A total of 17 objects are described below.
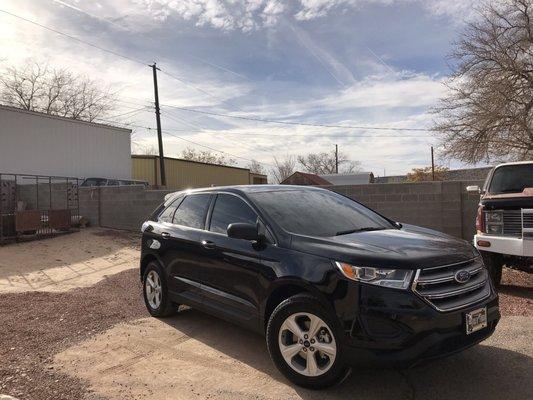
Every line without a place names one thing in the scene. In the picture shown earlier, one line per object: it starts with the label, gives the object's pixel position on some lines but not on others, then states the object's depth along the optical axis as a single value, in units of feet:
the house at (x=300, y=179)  108.90
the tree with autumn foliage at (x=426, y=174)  177.76
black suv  11.75
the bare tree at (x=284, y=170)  267.18
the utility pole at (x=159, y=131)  101.83
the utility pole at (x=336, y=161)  252.05
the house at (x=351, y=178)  155.33
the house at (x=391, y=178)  233.53
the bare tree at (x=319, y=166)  269.85
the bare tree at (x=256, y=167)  265.54
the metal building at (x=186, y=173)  124.88
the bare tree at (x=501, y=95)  69.62
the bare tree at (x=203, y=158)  220.84
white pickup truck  21.49
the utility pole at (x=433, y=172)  166.83
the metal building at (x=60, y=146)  76.48
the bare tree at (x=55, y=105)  145.07
